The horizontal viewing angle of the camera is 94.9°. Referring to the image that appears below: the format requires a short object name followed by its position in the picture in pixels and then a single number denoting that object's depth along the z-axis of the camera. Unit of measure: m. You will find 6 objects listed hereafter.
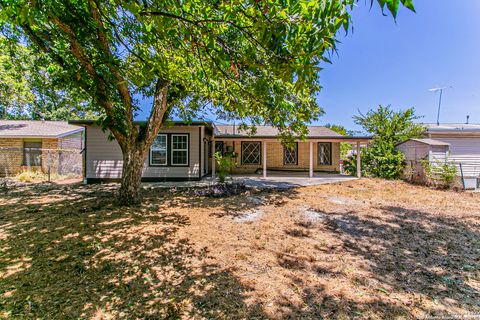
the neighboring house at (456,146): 11.26
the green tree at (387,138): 12.02
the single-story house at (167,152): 10.46
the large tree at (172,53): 1.96
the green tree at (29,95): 5.75
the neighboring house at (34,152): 13.41
